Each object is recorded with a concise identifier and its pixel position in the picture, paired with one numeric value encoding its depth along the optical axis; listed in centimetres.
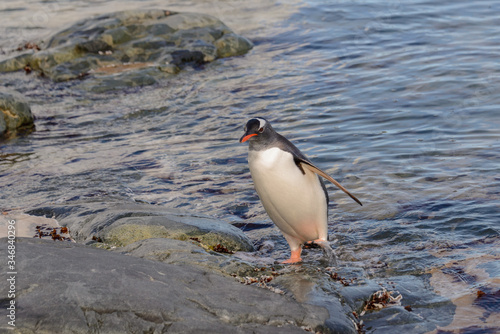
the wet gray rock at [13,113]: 1079
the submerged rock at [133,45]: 1451
